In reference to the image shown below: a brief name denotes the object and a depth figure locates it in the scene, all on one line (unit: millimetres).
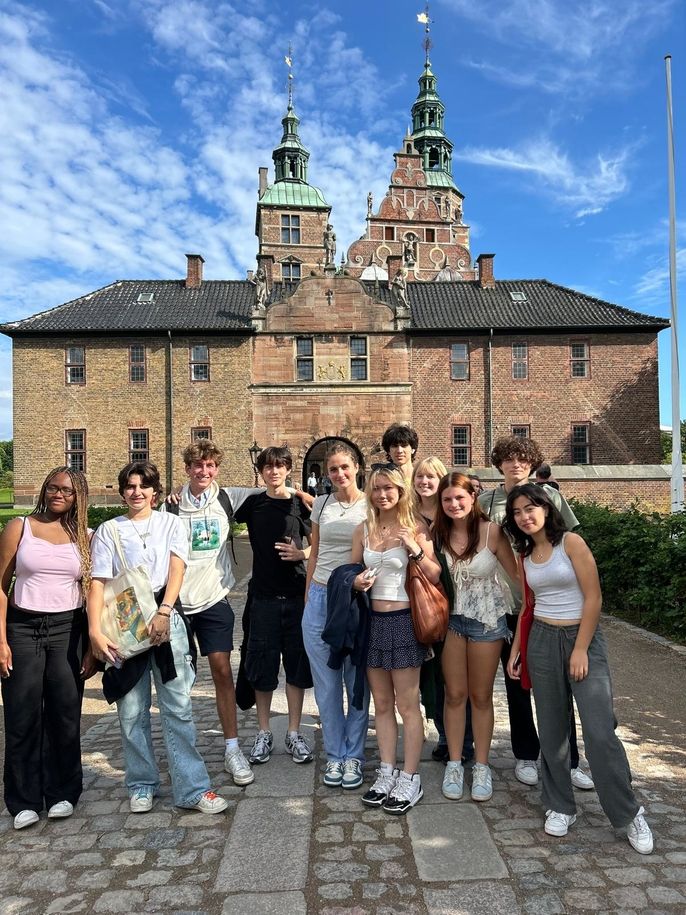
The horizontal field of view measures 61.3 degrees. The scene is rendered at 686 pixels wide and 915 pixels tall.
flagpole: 13898
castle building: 24953
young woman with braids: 3561
